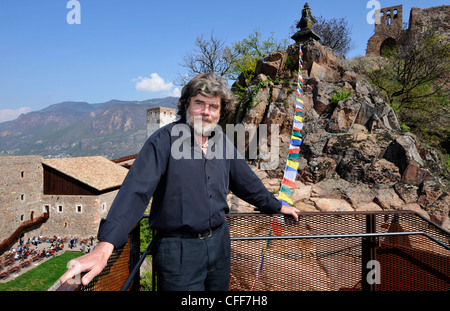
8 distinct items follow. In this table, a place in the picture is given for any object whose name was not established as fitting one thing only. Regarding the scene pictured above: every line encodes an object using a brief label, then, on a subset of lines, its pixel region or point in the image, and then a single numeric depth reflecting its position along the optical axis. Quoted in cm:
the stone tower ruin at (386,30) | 2797
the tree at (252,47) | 2293
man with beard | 158
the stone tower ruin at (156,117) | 4366
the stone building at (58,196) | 2458
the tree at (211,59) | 2864
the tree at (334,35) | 2558
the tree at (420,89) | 1425
